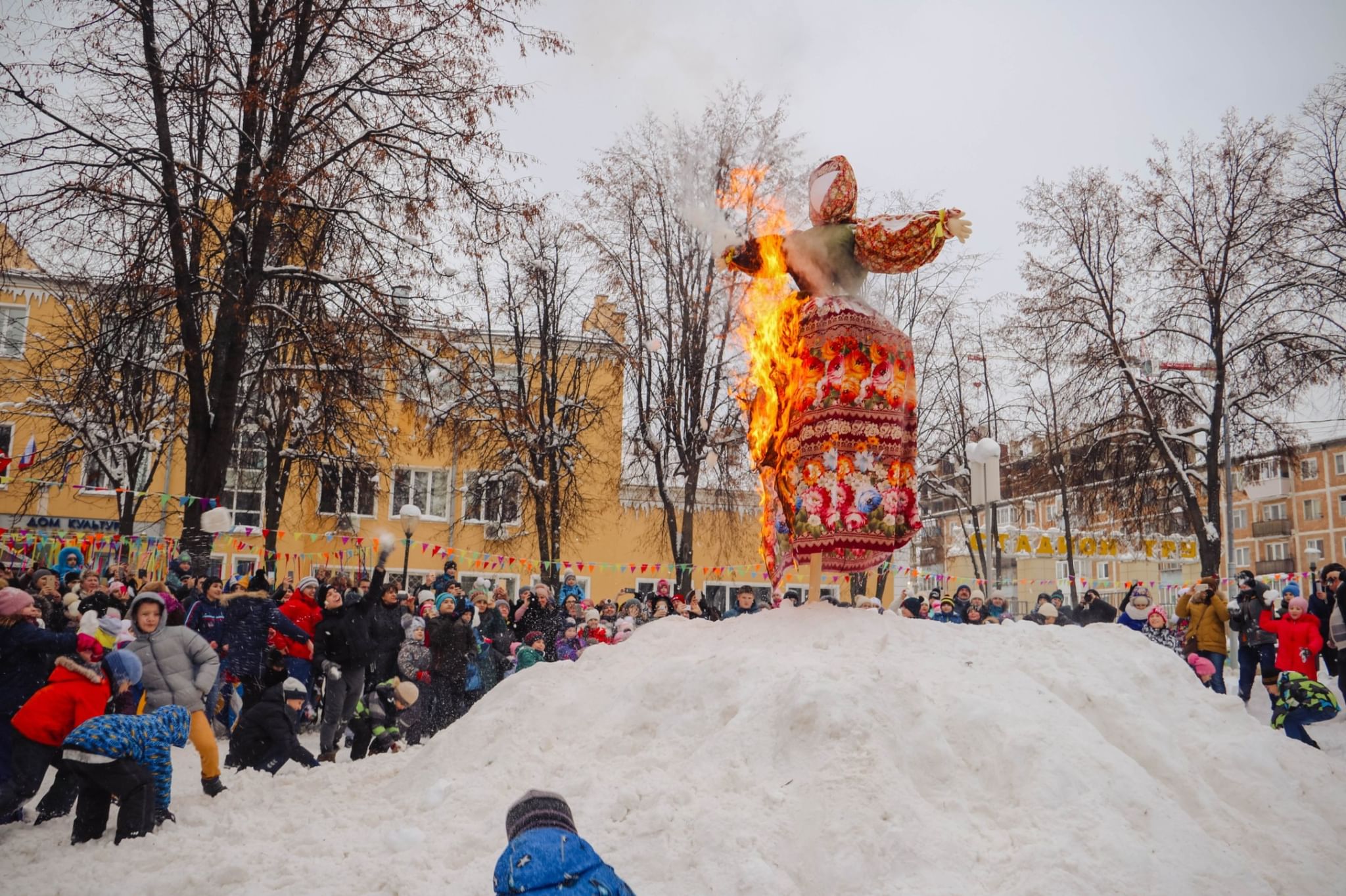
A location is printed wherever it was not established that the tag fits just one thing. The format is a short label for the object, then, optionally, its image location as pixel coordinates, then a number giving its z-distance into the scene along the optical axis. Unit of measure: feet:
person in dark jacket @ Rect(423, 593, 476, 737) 39.32
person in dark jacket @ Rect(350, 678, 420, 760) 35.70
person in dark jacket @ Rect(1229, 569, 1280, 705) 42.80
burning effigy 25.63
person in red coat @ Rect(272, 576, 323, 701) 36.68
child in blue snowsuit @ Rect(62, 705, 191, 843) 23.15
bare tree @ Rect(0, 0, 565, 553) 37.11
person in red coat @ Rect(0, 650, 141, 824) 24.84
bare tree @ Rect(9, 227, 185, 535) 37.09
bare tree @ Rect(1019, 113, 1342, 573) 67.97
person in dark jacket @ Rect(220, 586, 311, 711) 36.86
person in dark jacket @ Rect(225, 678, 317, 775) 30.30
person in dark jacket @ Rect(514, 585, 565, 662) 46.93
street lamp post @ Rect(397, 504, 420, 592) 43.14
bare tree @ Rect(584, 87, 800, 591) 70.33
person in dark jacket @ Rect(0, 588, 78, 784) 25.64
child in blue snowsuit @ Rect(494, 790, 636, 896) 9.53
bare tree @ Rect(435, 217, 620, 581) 75.82
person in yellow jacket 44.21
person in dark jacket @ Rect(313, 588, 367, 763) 35.22
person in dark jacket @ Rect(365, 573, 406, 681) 37.73
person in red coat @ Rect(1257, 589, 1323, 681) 38.60
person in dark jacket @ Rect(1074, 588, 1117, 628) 49.57
